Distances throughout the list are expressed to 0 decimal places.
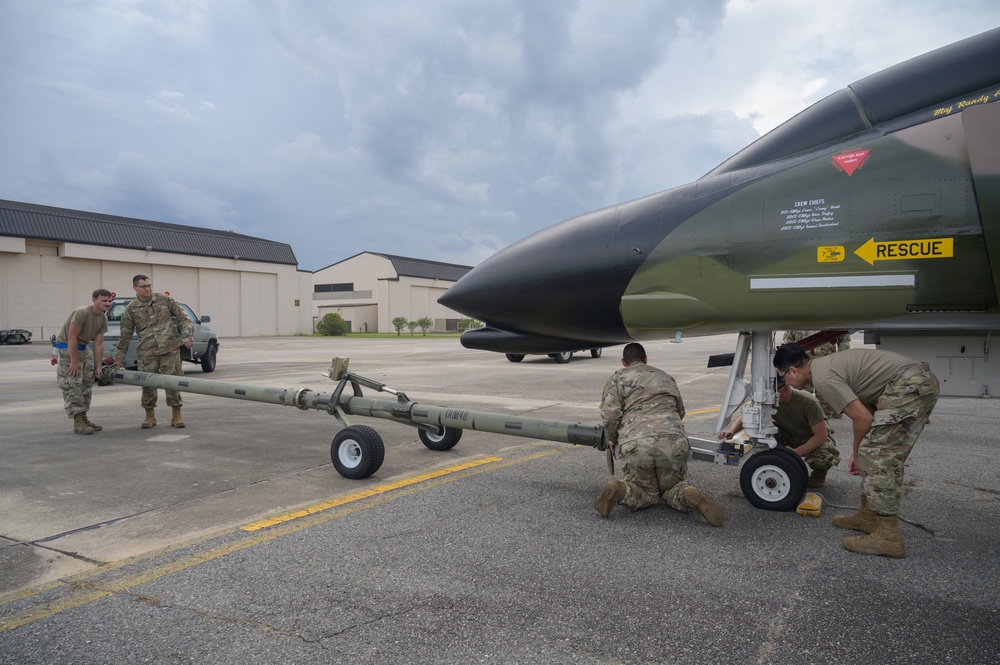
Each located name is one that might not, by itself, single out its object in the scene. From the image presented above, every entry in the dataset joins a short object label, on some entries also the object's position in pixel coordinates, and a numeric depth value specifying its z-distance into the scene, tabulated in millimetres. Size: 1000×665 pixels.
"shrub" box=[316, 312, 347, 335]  50375
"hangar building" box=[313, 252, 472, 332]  61906
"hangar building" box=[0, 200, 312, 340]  37000
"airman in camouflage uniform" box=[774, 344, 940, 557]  3725
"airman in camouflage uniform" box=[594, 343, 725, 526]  4270
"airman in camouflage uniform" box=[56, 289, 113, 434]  7480
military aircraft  3865
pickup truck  12792
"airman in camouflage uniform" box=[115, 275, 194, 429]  7902
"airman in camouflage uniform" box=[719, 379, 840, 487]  4945
